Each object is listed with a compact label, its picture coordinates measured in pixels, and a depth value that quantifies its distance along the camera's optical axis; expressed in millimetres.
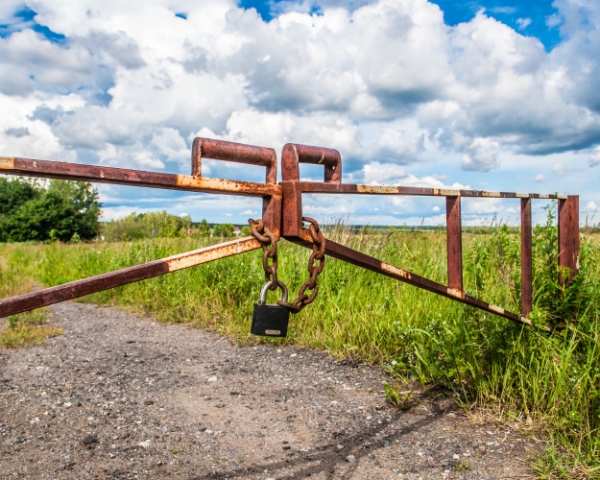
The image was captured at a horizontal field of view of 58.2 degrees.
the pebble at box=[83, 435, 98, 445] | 2941
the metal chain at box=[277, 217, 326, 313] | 1581
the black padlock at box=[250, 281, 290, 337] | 1570
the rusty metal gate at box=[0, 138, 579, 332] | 1329
